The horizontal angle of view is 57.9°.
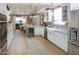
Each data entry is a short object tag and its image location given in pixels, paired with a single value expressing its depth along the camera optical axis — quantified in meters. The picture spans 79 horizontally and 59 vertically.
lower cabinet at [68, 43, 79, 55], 1.13
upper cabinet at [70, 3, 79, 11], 1.12
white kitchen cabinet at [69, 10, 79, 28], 1.13
